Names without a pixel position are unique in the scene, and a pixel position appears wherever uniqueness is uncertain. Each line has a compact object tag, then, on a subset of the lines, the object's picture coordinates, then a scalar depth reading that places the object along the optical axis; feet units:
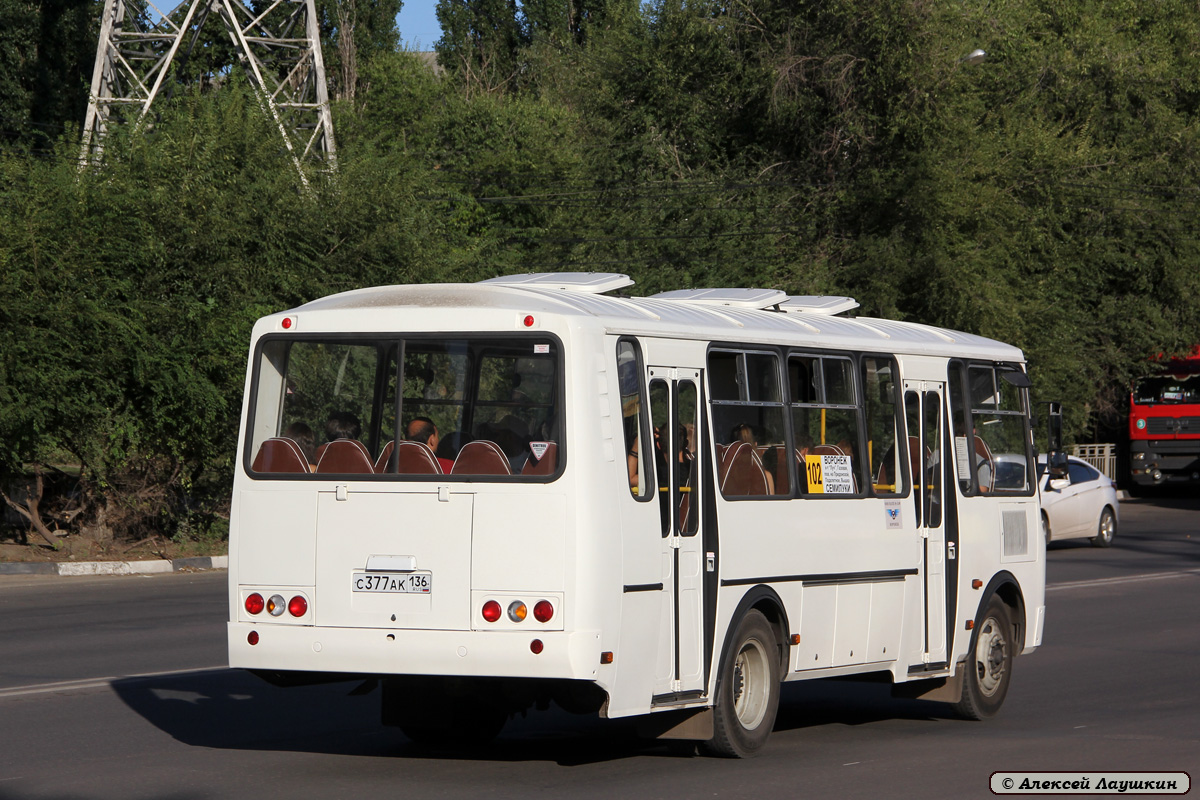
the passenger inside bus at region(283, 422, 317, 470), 54.75
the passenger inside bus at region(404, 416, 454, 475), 54.08
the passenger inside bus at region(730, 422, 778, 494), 59.29
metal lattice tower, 165.11
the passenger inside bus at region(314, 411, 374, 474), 53.93
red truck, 253.65
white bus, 50.49
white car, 161.99
